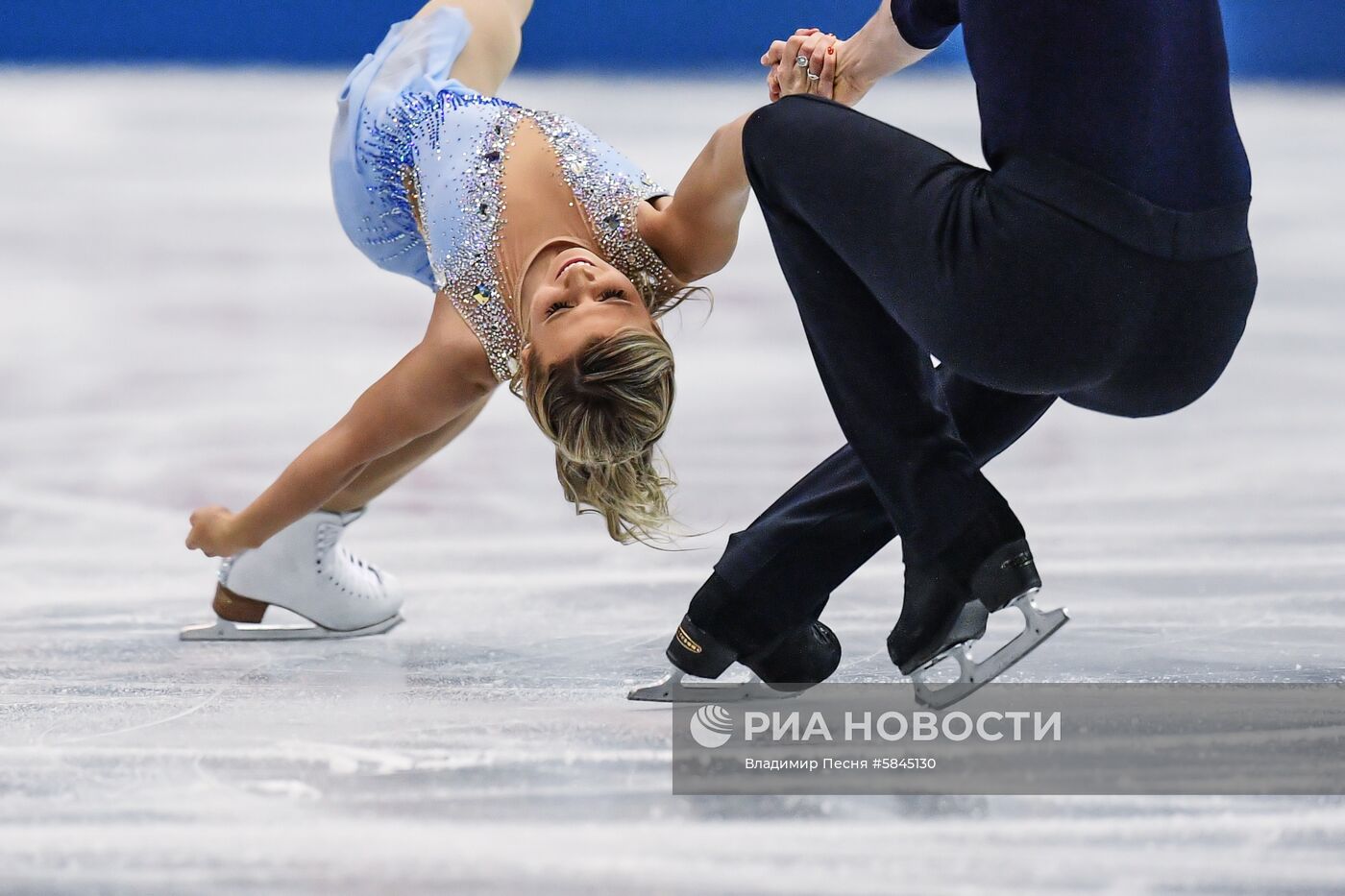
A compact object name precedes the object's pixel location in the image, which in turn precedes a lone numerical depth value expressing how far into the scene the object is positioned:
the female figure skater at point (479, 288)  13.75
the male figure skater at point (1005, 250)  13.31
